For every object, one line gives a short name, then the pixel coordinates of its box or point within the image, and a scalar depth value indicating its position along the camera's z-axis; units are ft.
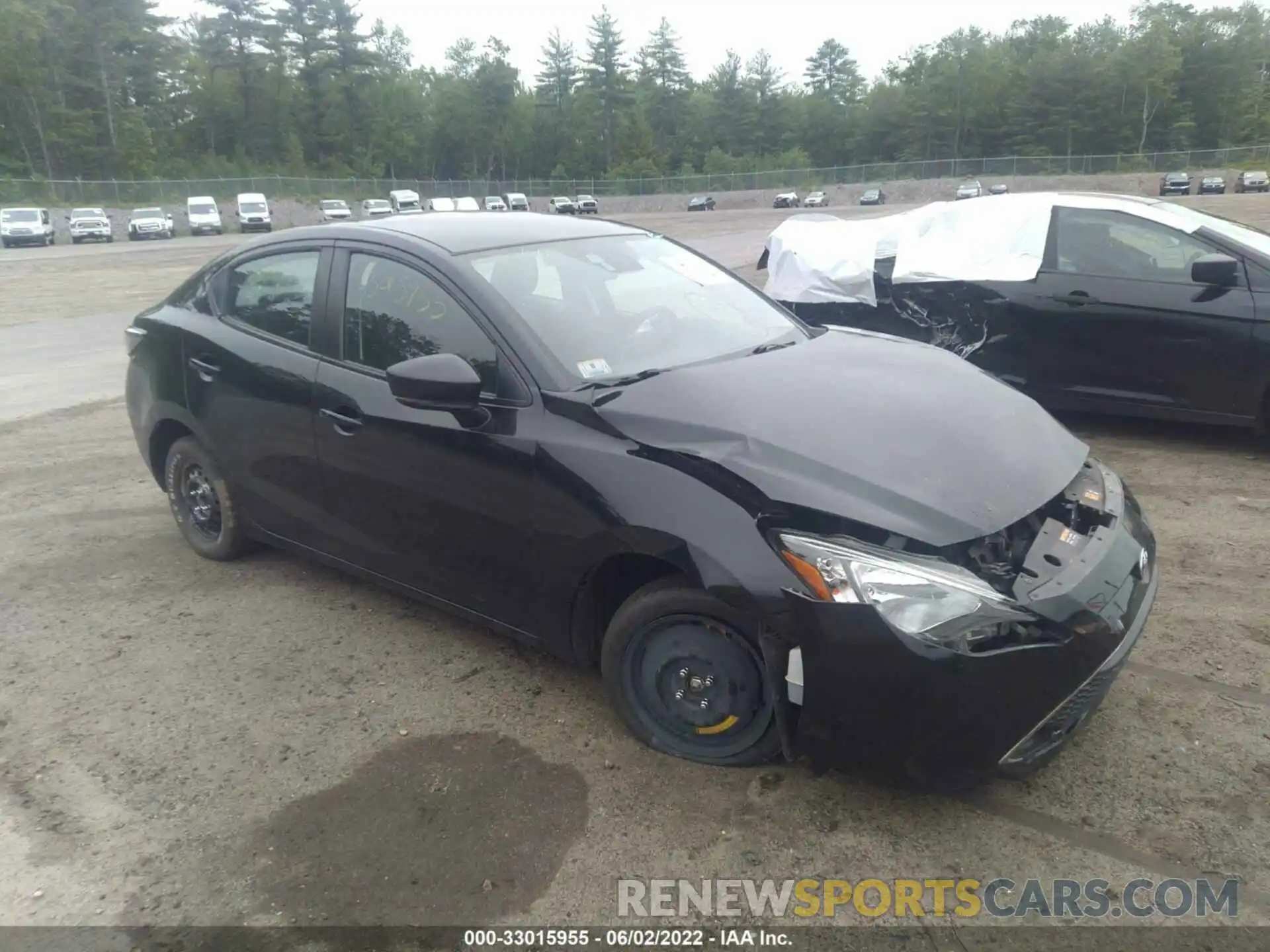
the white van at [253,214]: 155.02
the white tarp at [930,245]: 22.11
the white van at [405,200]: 176.65
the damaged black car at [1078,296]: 19.43
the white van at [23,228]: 126.72
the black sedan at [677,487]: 8.79
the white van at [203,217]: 150.30
